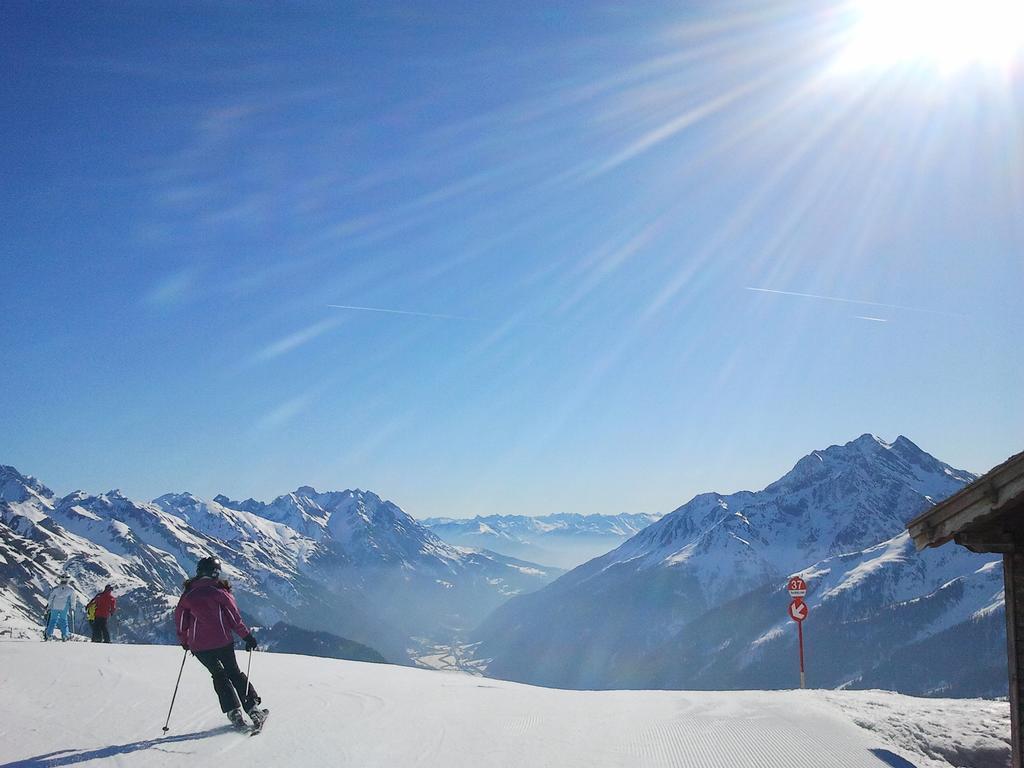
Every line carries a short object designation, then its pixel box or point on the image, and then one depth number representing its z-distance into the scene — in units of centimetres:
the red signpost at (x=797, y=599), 2195
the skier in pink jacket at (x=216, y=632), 978
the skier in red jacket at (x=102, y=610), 2703
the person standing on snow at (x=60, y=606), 2727
